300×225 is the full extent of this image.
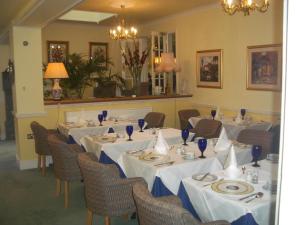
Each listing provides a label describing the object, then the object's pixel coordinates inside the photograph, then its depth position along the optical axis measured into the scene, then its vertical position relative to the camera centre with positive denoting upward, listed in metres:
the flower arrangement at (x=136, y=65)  7.38 +0.36
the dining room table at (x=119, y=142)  3.76 -0.73
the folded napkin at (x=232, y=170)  2.52 -0.69
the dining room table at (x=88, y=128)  4.81 -0.69
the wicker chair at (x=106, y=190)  2.76 -0.92
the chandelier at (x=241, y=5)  3.82 +0.87
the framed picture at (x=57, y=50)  8.05 +0.78
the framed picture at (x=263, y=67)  5.23 +0.21
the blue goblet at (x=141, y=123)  4.49 -0.57
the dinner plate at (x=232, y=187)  2.21 -0.74
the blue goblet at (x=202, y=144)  3.08 -0.59
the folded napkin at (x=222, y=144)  3.38 -0.65
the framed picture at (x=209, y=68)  6.34 +0.24
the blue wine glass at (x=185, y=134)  3.61 -0.58
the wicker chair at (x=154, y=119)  5.72 -0.68
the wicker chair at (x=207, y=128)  4.97 -0.74
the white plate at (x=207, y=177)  2.45 -0.73
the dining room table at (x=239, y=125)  5.00 -0.69
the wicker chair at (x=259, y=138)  3.74 -0.68
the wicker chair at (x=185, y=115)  6.16 -0.66
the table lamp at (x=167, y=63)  6.73 +0.36
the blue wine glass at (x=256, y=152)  2.81 -0.61
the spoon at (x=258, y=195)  2.10 -0.75
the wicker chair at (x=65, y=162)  3.67 -0.90
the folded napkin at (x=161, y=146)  3.28 -0.66
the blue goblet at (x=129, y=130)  3.99 -0.59
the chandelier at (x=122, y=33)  6.25 +0.92
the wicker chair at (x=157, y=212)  1.86 -0.76
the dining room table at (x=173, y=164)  2.80 -0.76
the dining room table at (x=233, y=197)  2.01 -0.75
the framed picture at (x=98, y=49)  8.62 +0.86
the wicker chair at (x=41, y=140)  4.91 -0.87
